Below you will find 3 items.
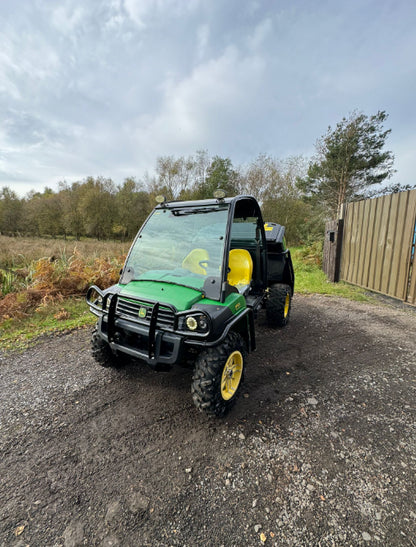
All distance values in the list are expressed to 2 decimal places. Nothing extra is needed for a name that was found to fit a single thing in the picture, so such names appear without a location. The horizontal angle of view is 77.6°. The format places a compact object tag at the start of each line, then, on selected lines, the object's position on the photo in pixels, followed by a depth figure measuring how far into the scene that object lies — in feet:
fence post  27.35
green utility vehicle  7.10
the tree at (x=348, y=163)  53.57
